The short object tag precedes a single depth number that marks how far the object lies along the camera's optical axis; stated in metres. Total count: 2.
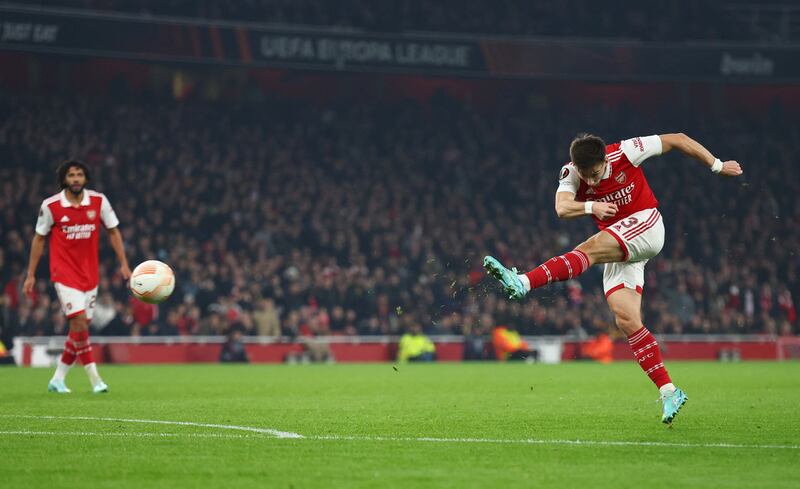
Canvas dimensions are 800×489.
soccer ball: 23.98
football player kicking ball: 18.05
